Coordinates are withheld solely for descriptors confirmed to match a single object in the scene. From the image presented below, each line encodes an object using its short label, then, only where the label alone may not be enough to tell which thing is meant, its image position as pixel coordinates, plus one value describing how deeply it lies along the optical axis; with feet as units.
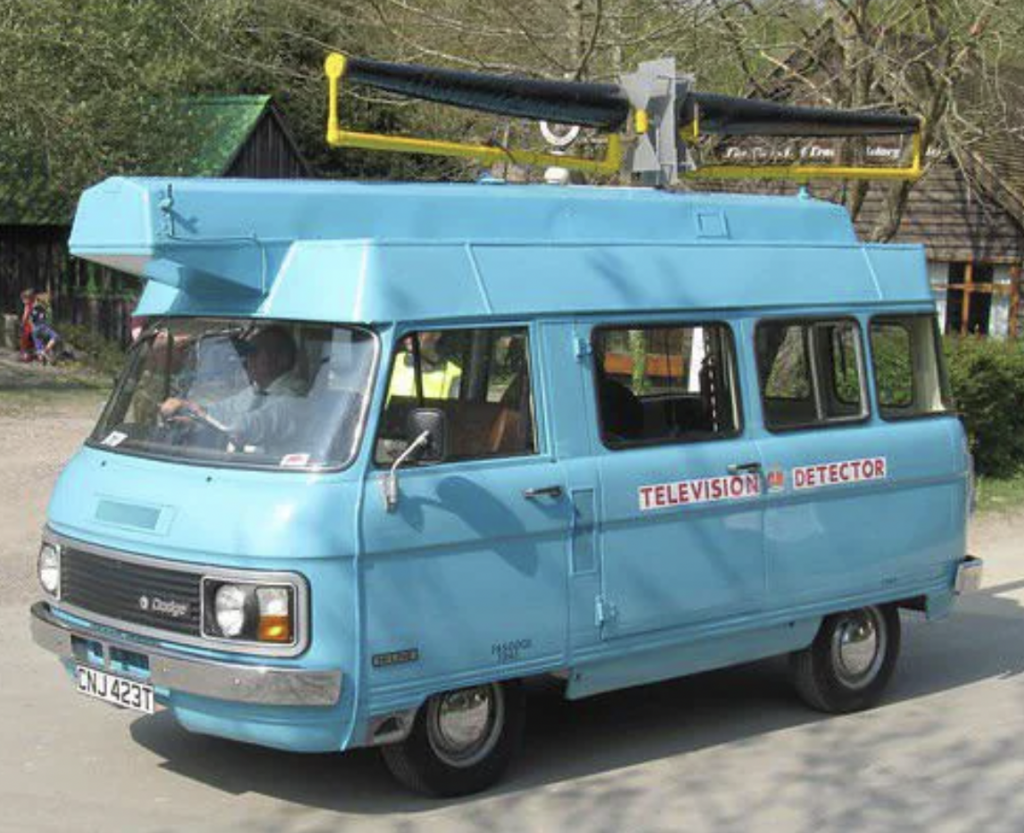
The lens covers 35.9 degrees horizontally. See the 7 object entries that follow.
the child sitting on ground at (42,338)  85.71
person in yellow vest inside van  20.93
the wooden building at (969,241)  88.69
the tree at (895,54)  52.65
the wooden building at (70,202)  94.12
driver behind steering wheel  20.80
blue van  19.88
